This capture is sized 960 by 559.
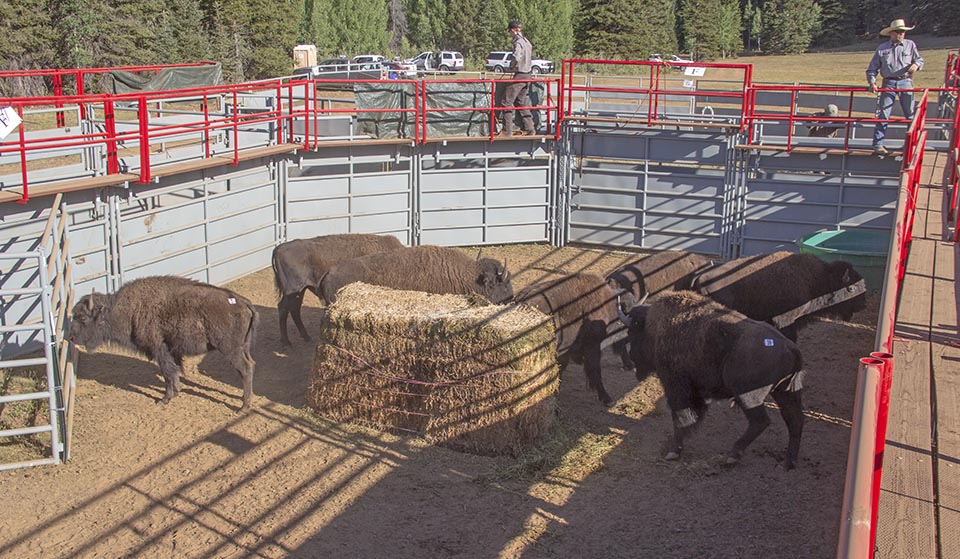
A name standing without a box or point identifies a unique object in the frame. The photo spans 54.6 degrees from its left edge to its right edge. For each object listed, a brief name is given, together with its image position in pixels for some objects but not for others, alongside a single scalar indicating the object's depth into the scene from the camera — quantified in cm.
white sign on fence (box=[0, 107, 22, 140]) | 1005
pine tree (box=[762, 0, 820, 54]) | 7506
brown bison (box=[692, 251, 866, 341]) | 1032
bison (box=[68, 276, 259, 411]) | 942
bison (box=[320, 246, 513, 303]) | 1072
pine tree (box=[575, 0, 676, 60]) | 5559
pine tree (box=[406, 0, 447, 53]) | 7169
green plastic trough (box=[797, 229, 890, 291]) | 1248
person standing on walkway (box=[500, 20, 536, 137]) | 1636
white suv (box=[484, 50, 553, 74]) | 5159
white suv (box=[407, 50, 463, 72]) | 5897
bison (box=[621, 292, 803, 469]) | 771
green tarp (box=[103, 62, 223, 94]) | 1783
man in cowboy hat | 1410
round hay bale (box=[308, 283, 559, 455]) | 833
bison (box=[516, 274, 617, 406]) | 948
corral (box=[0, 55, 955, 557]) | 706
